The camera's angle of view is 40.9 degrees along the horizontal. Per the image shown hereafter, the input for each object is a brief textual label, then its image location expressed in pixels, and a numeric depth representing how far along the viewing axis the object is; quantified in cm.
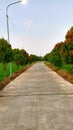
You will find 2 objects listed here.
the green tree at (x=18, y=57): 1820
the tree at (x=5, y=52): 950
